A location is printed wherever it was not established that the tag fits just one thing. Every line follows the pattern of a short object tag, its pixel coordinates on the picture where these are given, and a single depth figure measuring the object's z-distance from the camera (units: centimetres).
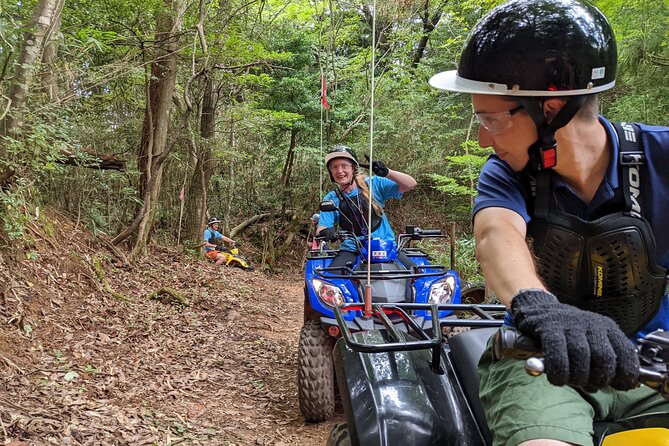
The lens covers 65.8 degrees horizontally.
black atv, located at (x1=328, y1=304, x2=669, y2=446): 146
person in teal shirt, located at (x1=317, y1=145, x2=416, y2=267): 484
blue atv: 362
